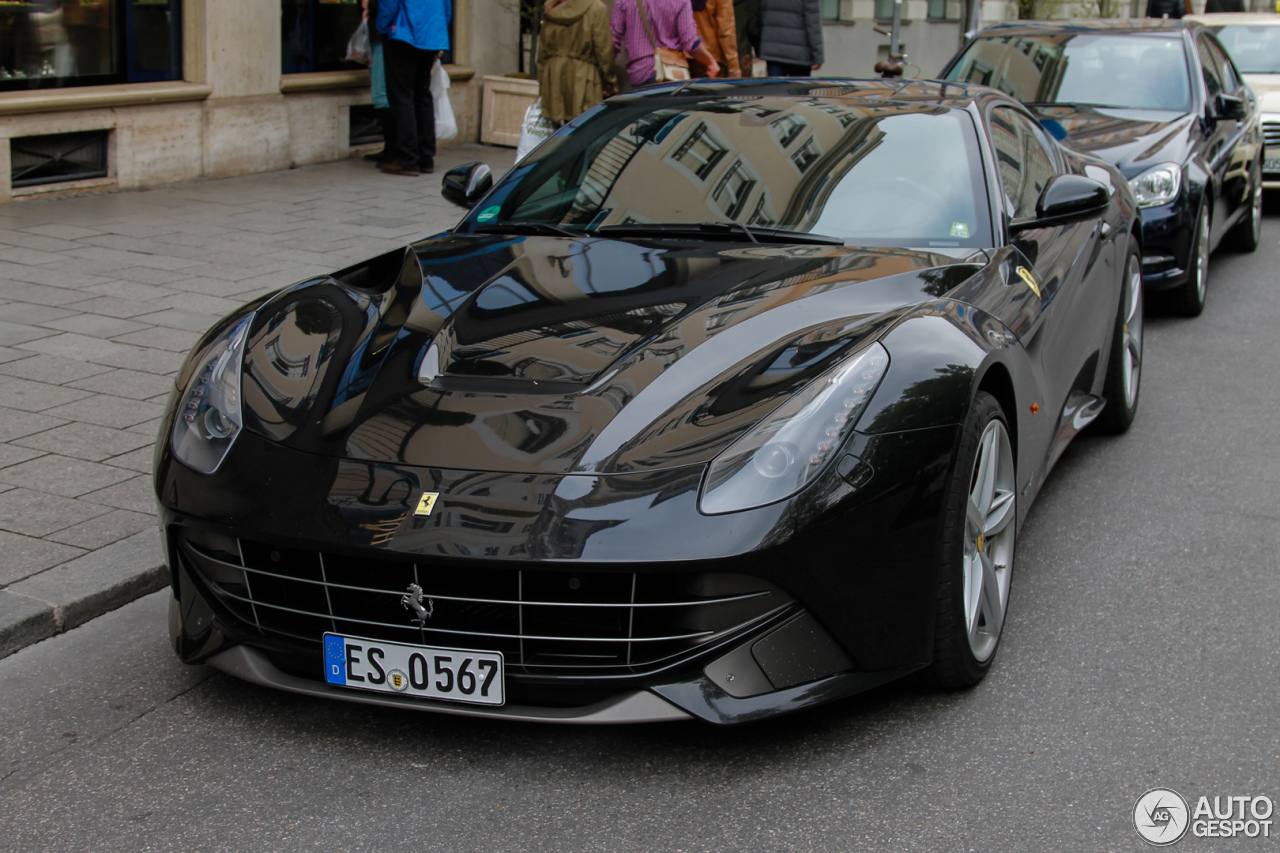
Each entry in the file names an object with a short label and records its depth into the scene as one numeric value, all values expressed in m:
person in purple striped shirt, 10.31
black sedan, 7.66
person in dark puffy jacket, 12.62
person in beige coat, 10.02
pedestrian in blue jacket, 11.54
